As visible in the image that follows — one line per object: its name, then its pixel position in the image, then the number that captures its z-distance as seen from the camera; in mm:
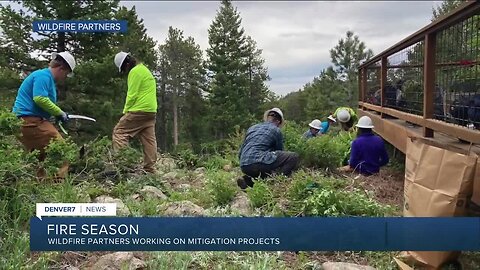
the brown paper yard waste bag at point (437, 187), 2029
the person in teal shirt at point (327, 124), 7683
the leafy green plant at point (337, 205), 2812
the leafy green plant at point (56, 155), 3229
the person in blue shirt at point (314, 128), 6859
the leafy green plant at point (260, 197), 3430
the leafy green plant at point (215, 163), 5902
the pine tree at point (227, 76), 19406
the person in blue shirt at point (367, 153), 4628
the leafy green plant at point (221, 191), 3635
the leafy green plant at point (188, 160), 6199
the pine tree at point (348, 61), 30391
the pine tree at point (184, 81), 18722
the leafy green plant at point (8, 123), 2854
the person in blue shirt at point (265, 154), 4340
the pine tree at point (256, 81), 23934
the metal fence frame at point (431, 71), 2472
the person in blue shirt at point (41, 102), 3758
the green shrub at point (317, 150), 4926
